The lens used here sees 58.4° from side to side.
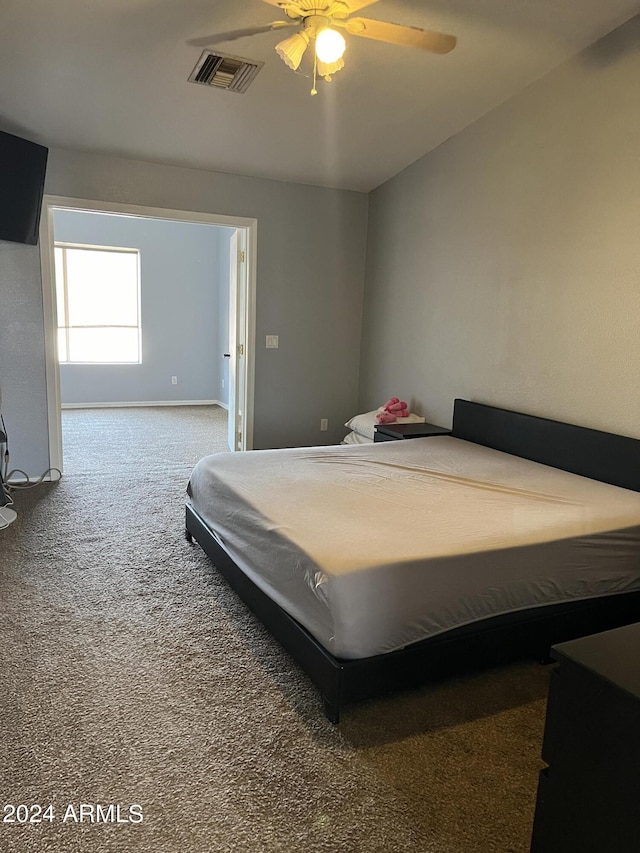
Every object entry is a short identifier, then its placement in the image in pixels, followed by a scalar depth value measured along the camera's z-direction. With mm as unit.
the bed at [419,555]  1877
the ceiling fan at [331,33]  2176
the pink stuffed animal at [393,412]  4645
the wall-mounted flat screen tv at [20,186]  3906
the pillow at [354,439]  4863
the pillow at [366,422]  4641
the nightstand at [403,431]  4152
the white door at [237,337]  5191
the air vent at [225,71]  3154
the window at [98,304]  7836
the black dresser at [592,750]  932
